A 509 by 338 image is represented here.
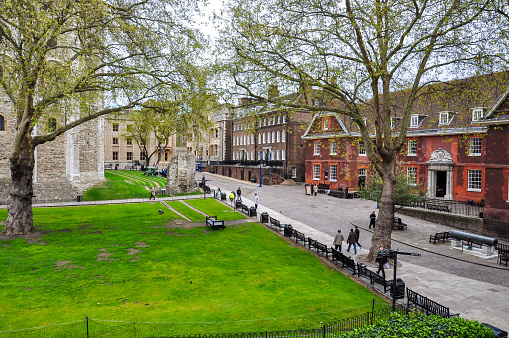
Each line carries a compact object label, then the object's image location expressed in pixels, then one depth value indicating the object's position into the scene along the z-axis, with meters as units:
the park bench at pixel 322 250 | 15.98
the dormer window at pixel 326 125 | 42.69
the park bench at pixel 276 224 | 21.50
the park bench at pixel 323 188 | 41.26
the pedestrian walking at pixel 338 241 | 16.16
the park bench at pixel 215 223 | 20.45
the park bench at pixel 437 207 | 26.07
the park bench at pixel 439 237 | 19.42
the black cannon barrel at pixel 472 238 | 16.88
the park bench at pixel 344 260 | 13.84
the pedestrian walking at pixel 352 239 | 16.80
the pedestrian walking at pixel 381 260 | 12.91
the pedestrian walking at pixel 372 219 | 22.20
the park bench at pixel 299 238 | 18.14
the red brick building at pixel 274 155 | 51.12
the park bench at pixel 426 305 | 9.50
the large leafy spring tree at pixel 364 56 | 13.74
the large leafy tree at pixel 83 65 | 14.45
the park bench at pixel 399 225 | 23.08
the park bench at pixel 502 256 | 15.56
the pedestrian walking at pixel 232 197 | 30.23
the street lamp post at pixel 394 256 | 9.75
